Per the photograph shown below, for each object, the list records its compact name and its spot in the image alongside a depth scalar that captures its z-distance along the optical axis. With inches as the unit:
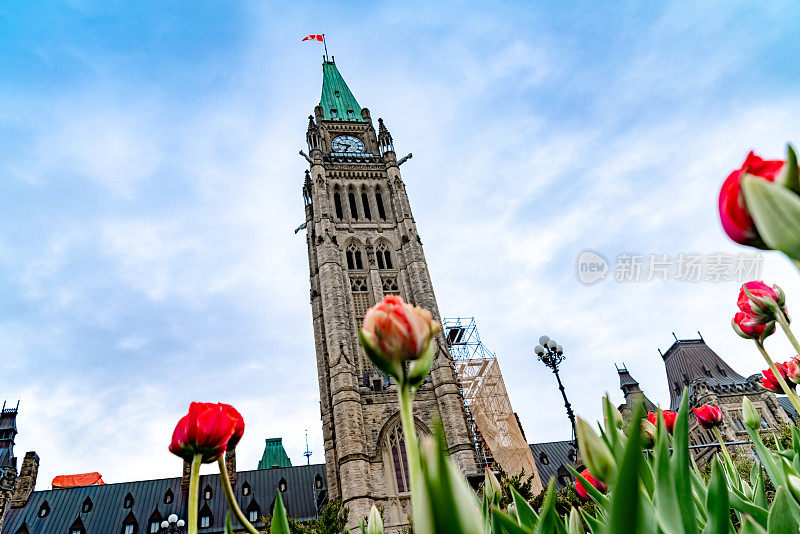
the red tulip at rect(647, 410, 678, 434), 118.2
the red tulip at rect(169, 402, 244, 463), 60.5
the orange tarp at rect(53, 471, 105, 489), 1775.3
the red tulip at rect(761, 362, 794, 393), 115.3
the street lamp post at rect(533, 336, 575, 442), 485.1
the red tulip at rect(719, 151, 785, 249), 45.1
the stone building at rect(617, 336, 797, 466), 1323.8
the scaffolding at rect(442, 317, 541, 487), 1047.6
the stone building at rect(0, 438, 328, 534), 1214.3
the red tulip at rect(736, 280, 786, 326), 90.1
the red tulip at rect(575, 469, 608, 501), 91.7
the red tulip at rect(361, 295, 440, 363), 45.9
